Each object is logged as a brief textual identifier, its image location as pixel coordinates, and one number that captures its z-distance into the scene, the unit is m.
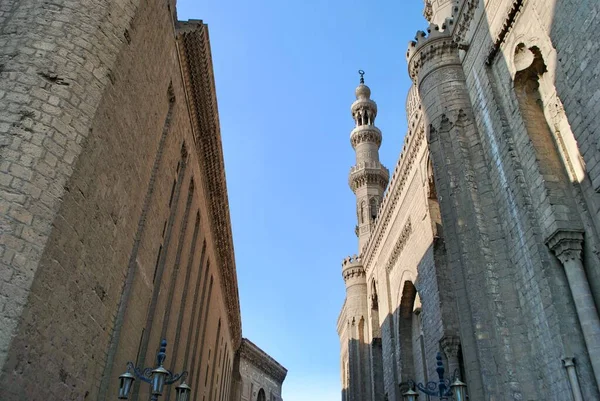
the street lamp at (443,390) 8.43
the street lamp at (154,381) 7.60
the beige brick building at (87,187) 6.08
